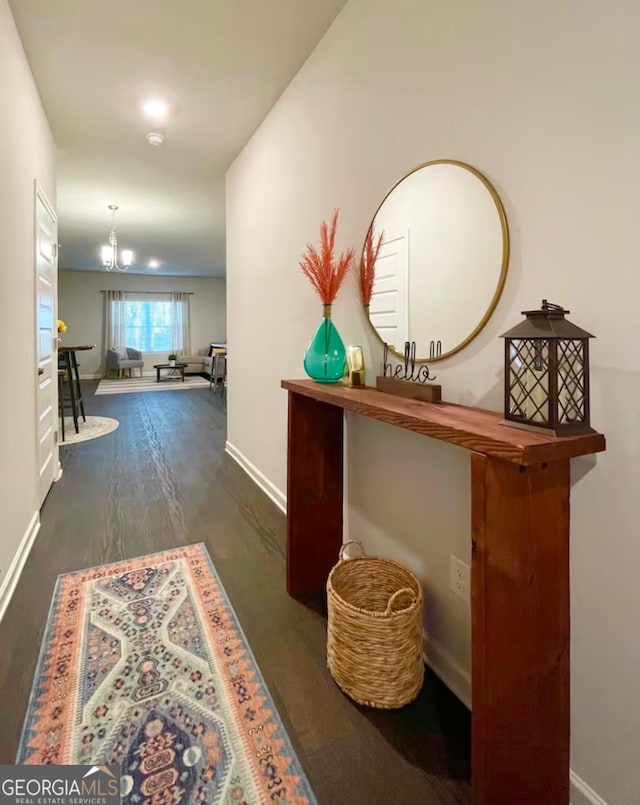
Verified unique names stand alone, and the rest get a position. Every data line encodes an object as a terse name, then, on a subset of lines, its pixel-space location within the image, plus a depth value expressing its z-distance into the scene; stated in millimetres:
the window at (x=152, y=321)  10352
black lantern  888
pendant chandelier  5034
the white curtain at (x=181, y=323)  10766
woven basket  1264
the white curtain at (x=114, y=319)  10062
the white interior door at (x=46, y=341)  2641
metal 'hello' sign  1451
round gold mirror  1199
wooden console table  905
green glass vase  1742
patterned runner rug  1083
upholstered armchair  9578
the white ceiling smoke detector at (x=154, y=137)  3021
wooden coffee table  9414
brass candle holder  1671
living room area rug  8078
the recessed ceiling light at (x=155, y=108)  2646
